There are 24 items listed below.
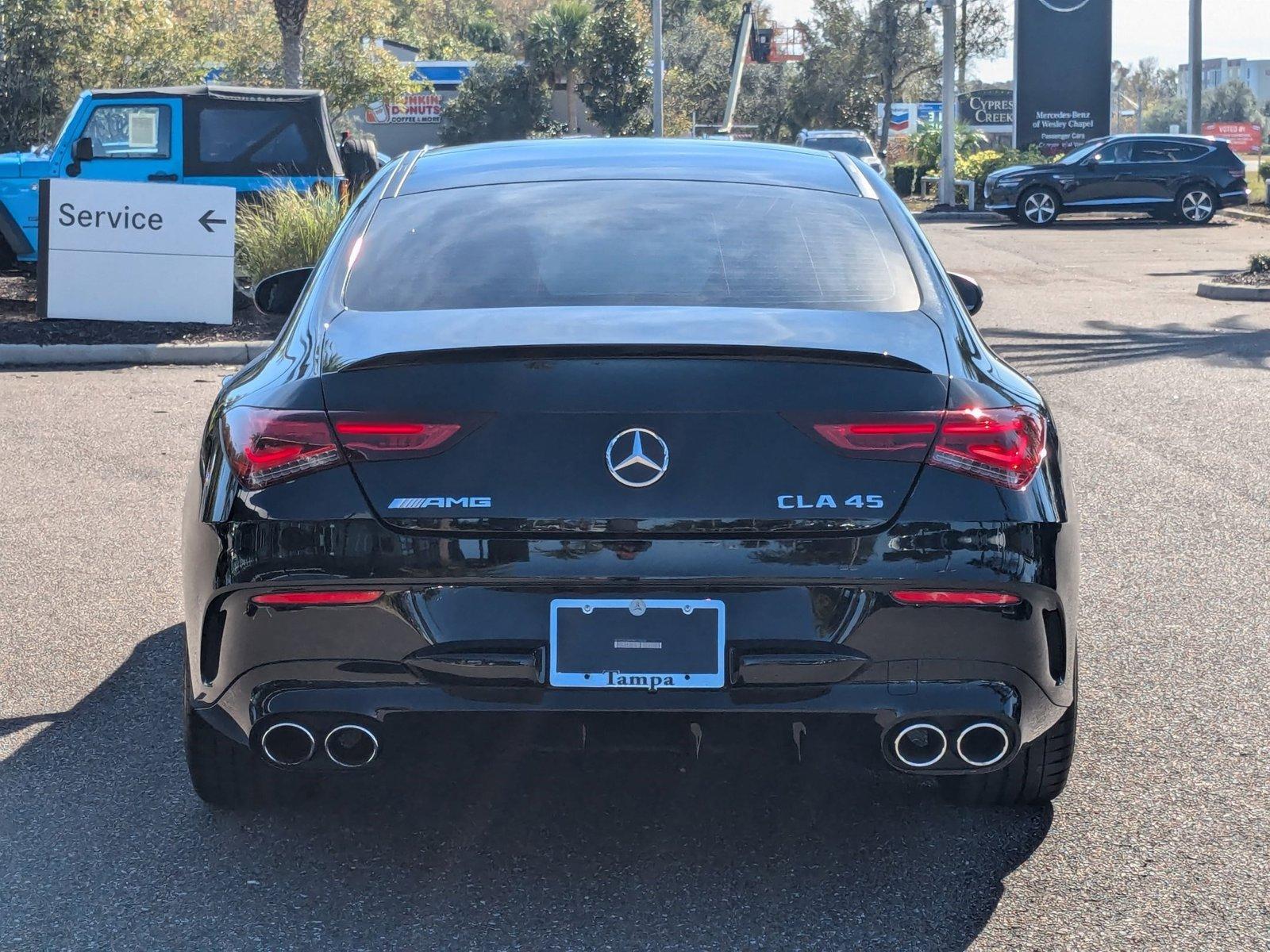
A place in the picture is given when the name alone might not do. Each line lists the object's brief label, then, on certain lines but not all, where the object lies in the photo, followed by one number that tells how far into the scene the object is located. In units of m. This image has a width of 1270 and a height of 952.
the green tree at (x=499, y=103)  55.42
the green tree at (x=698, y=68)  63.56
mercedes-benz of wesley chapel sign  36.62
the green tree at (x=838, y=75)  52.06
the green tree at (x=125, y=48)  24.08
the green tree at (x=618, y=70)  54.31
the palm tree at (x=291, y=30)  25.52
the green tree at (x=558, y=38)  54.53
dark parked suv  28.22
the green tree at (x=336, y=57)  31.70
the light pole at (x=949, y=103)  32.81
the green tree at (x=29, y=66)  23.28
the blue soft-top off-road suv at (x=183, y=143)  15.00
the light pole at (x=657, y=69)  43.62
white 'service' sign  12.35
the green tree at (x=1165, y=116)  114.69
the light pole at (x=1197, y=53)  35.28
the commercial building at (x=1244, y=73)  174.62
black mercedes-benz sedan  2.96
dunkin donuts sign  59.16
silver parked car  33.87
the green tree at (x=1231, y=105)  106.94
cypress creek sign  58.78
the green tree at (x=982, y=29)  48.53
